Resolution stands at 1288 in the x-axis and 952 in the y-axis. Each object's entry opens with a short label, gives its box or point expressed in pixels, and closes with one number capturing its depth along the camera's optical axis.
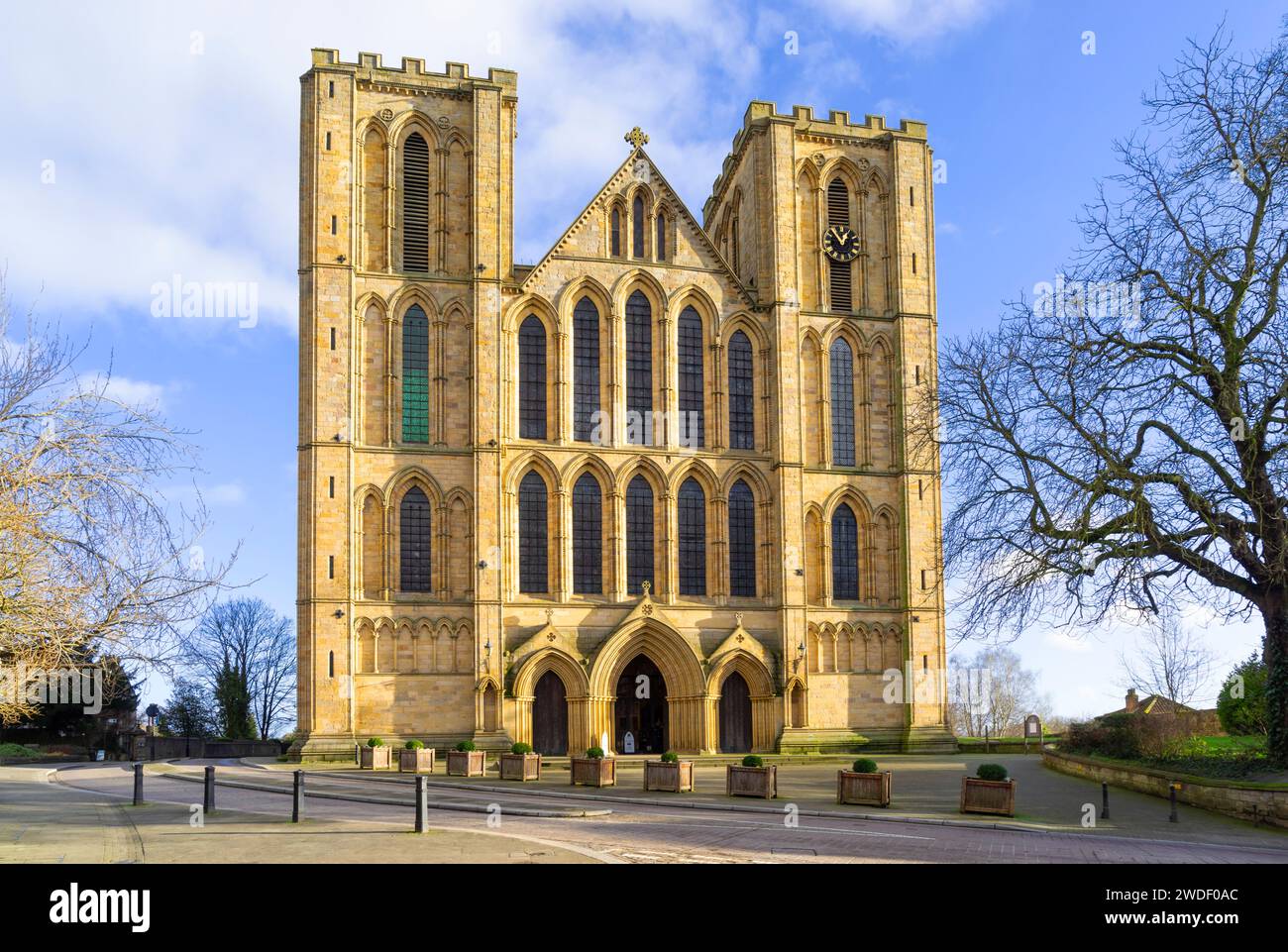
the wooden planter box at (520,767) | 31.83
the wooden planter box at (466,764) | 33.16
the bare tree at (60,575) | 13.52
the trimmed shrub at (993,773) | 23.94
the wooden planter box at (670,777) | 28.05
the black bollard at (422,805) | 18.58
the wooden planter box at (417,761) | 33.94
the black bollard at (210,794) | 21.62
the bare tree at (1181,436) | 23.95
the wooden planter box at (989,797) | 23.28
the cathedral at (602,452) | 41.00
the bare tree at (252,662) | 72.94
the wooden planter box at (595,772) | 29.59
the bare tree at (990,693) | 92.81
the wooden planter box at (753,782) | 26.47
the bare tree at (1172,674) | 48.00
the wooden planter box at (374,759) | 35.69
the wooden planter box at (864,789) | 25.12
